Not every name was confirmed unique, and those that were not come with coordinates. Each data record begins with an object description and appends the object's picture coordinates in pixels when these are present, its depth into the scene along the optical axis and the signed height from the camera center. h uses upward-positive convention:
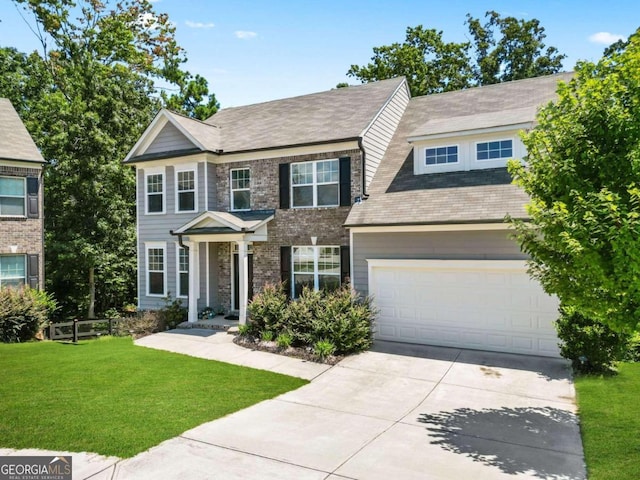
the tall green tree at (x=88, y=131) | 21.70 +6.04
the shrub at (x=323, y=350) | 11.62 -2.60
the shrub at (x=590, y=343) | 9.74 -2.15
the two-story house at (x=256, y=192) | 14.98 +2.07
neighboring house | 18.44 +1.72
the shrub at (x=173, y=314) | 15.91 -2.24
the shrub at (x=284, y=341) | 12.44 -2.52
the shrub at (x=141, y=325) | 15.36 -2.51
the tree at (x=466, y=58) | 29.59 +12.99
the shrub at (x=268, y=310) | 13.26 -1.79
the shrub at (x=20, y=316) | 14.73 -2.05
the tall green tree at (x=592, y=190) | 5.86 +0.76
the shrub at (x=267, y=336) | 13.09 -2.48
